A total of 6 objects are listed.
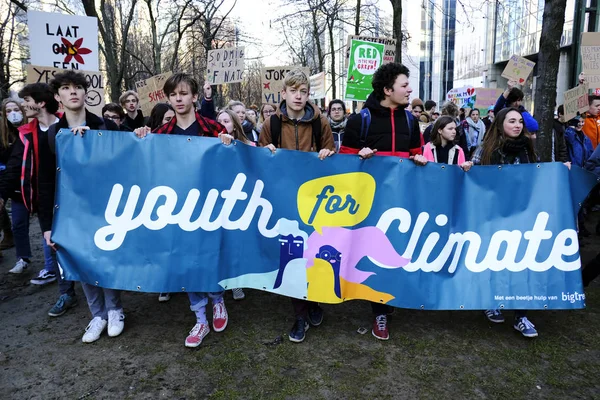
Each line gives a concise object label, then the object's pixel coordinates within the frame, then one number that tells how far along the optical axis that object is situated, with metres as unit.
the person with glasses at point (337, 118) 7.55
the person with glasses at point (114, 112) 6.32
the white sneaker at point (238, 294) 4.45
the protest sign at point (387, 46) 10.70
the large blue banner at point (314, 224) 3.45
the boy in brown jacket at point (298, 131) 3.62
